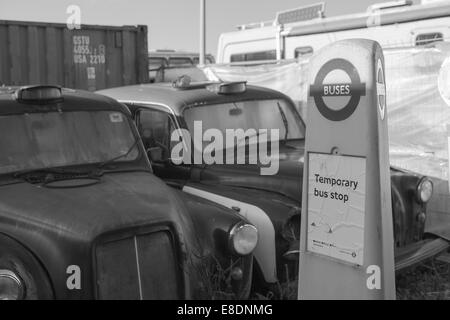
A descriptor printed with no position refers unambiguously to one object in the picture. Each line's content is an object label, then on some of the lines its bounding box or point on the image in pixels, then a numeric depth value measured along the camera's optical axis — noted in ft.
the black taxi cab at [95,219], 9.80
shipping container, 25.80
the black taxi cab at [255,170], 13.03
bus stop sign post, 9.58
